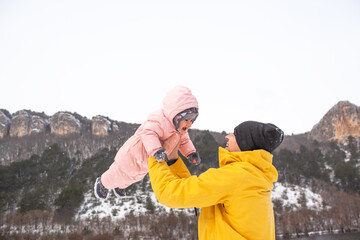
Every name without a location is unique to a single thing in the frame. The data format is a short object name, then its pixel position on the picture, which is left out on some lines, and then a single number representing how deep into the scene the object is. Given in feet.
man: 3.53
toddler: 5.57
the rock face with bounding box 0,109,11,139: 146.56
